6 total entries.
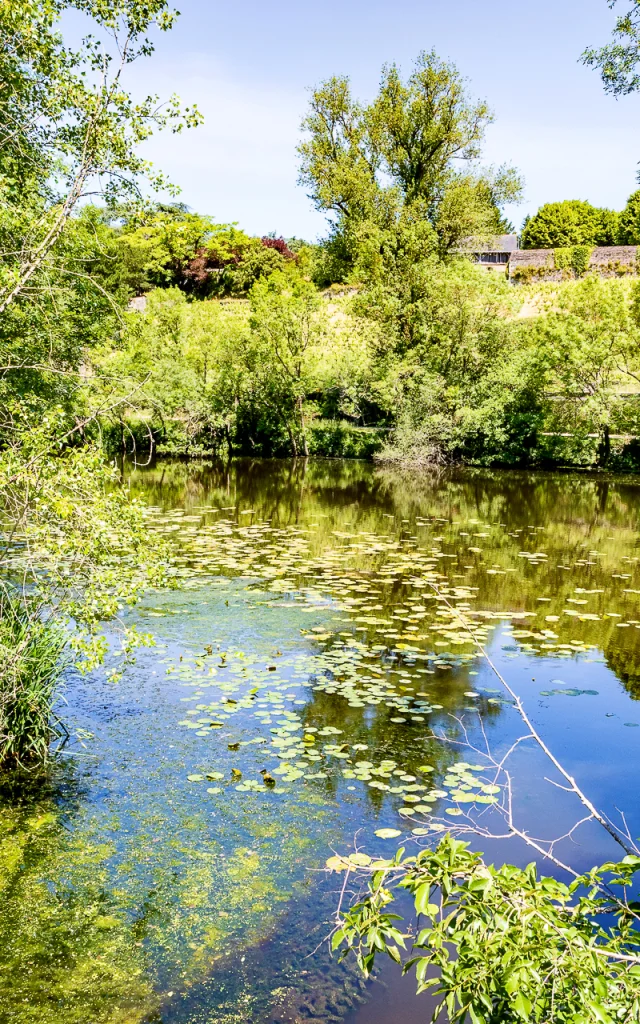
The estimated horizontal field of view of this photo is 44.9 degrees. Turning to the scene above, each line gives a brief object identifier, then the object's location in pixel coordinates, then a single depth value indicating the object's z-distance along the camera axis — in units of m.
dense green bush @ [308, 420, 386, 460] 33.16
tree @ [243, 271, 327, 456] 31.03
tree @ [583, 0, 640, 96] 9.47
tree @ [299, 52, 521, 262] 31.36
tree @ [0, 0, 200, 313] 5.67
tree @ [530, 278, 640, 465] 27.94
